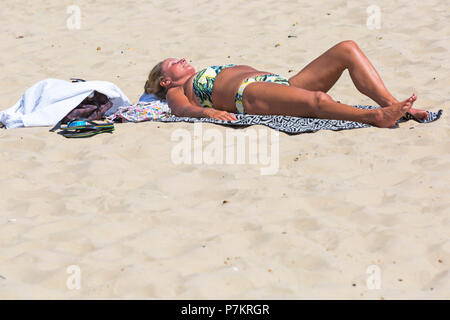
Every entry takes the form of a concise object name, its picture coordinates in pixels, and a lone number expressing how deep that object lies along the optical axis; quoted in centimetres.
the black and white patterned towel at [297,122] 813
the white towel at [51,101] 922
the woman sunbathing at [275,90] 820
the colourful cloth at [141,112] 916
